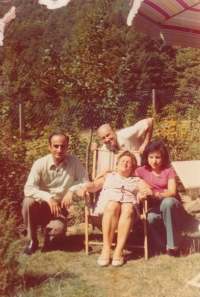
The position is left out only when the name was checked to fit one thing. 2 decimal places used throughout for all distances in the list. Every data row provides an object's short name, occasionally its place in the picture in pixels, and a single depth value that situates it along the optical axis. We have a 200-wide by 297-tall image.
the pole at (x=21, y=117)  6.81
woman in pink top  3.45
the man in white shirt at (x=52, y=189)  3.69
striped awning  3.02
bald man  4.18
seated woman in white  3.37
